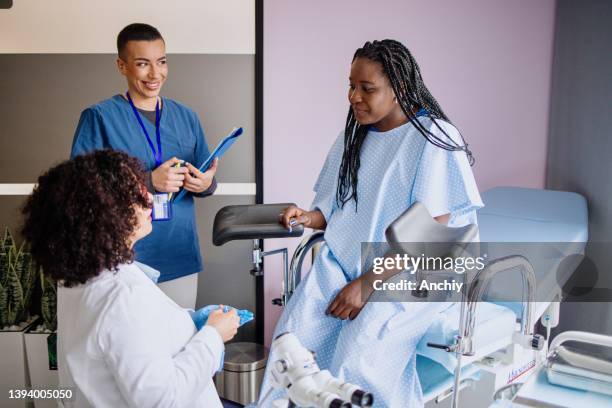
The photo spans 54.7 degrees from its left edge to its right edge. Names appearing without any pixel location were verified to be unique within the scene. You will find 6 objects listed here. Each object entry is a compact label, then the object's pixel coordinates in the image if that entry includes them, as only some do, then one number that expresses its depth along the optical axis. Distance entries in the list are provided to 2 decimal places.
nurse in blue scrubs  2.17
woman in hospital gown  1.54
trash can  2.55
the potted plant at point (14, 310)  2.50
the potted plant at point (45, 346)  2.49
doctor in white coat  1.04
